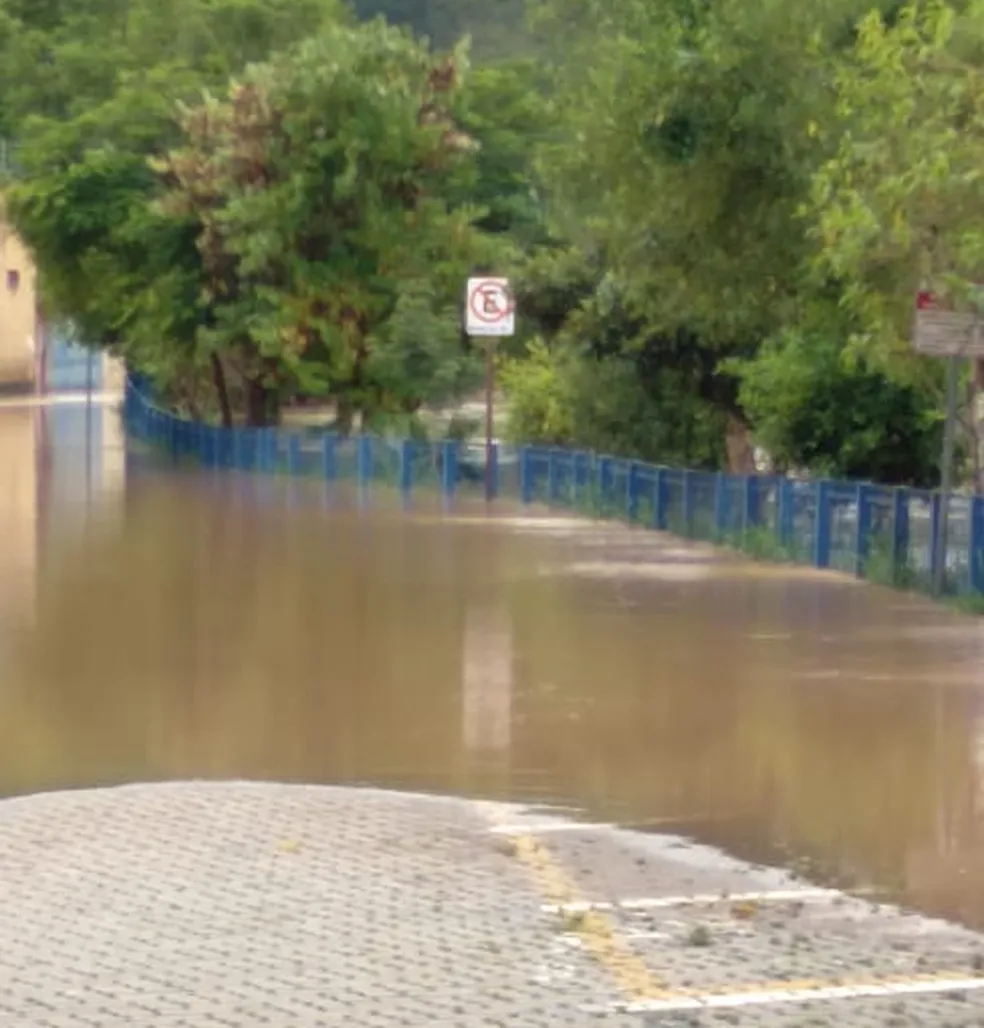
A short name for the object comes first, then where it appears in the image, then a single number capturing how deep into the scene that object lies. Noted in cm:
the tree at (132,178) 4781
